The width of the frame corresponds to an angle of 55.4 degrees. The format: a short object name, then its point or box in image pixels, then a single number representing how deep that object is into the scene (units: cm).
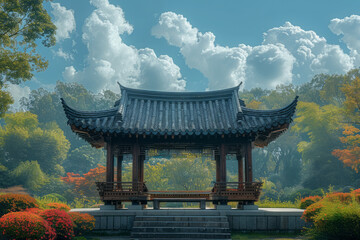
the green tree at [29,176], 4319
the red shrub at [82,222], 1167
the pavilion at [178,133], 1382
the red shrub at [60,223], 1041
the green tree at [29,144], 4856
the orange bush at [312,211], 1169
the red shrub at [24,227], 935
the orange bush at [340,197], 1291
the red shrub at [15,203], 1182
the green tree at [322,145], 3981
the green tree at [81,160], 6203
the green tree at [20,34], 2016
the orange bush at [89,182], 3475
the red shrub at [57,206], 1491
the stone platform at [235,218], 1294
